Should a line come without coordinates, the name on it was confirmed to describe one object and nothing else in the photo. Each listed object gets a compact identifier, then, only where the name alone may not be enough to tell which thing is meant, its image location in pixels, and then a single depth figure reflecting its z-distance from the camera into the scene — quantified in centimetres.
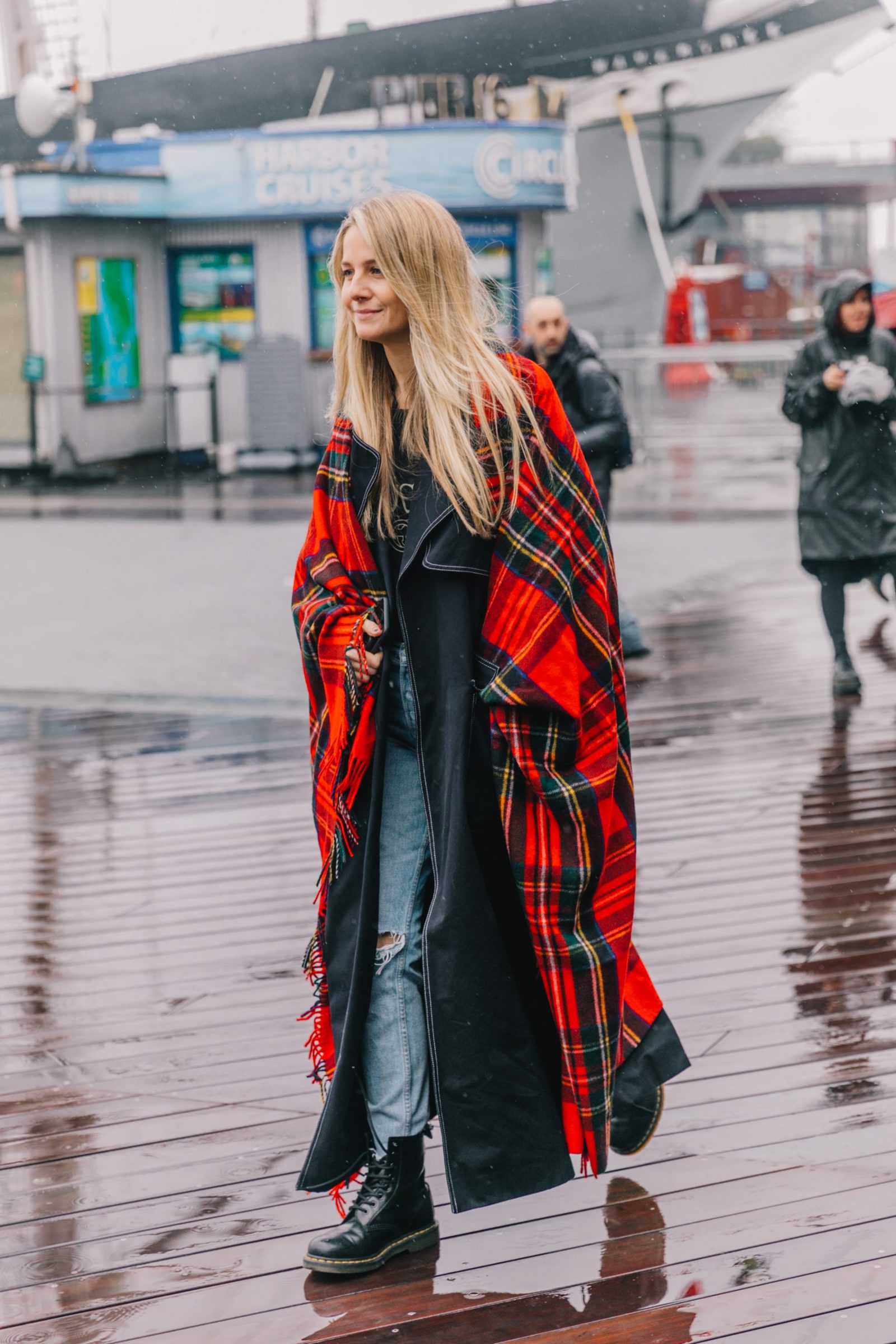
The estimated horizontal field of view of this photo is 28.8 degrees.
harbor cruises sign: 2064
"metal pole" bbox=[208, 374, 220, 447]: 2070
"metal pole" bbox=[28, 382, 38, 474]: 1966
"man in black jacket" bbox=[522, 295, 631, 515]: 761
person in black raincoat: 727
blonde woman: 277
